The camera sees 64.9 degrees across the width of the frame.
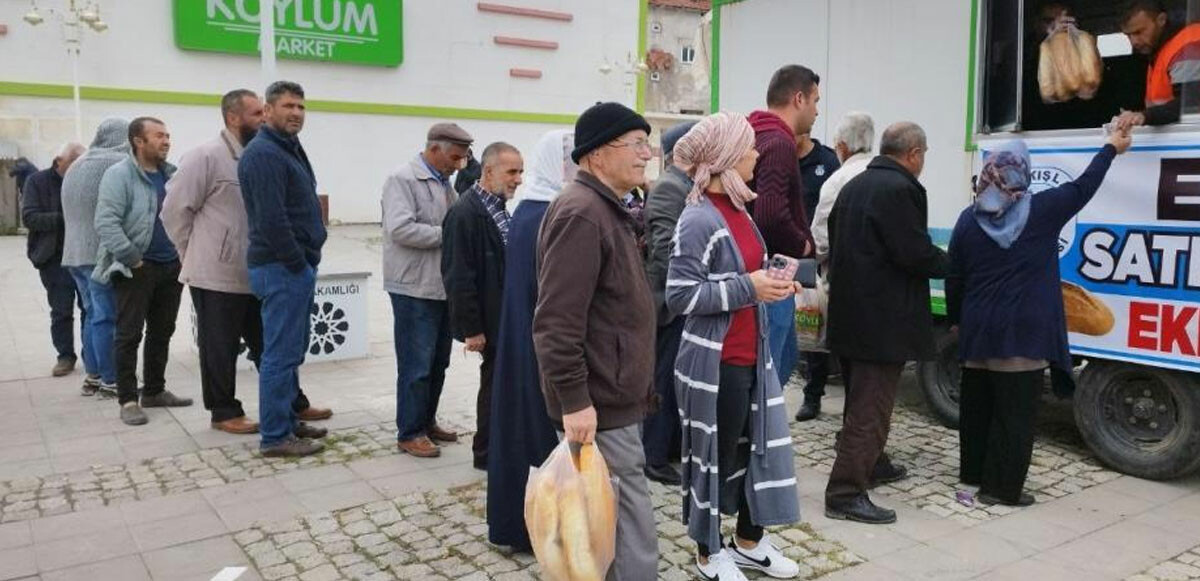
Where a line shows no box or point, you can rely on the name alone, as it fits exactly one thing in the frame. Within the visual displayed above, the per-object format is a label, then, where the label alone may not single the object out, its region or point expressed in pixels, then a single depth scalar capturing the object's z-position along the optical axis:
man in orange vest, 4.45
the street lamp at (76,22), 20.28
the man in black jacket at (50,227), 7.12
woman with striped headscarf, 3.36
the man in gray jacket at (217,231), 5.29
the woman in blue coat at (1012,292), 4.28
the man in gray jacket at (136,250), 5.75
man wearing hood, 6.30
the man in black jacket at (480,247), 4.53
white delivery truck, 4.56
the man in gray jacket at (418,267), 5.13
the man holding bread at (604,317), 2.86
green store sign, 22.69
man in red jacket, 4.42
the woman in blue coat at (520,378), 3.71
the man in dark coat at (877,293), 4.05
